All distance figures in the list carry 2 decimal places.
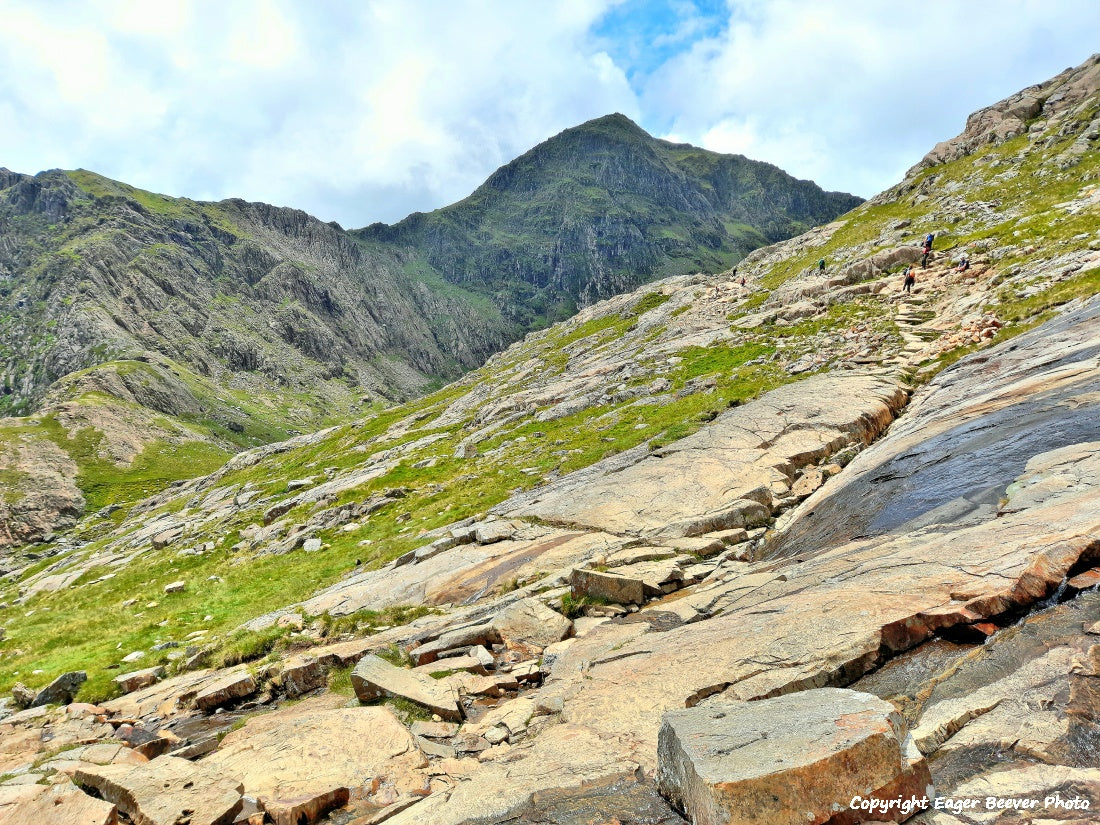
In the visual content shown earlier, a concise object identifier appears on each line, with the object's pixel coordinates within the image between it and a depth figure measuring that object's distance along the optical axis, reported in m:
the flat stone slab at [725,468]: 21.91
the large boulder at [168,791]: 8.15
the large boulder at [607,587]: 16.22
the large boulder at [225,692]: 15.02
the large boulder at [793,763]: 5.23
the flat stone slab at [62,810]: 8.03
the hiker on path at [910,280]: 45.91
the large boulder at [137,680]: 18.03
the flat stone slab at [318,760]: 8.62
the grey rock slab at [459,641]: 15.38
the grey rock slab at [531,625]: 15.30
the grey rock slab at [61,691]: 17.66
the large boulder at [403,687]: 11.69
